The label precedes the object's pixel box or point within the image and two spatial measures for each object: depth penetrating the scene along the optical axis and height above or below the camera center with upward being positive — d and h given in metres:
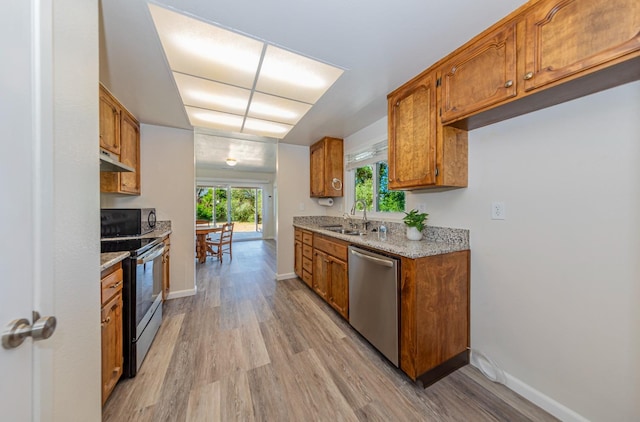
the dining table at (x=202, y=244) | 4.80 -0.74
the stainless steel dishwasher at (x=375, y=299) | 1.67 -0.74
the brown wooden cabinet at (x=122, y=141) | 2.07 +0.73
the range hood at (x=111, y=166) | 1.66 +0.35
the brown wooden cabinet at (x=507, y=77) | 0.99 +0.74
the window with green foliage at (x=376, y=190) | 2.71 +0.27
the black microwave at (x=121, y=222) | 2.29 -0.13
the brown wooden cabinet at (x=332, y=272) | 2.32 -0.72
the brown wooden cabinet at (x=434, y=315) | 1.55 -0.77
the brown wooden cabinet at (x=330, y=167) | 3.47 +0.67
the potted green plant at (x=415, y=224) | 2.05 -0.13
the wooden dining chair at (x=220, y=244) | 4.86 -0.74
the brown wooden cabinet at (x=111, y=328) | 1.31 -0.73
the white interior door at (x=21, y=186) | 0.52 +0.06
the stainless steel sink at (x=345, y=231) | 2.89 -0.29
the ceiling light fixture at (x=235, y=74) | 1.44 +1.12
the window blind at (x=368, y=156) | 2.78 +0.73
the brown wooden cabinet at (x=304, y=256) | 3.19 -0.70
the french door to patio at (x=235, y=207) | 7.08 +0.09
